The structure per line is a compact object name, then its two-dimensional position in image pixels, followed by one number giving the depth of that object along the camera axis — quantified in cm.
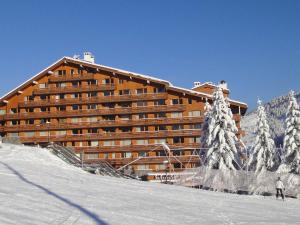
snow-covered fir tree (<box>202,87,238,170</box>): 4147
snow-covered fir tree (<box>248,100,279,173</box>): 4409
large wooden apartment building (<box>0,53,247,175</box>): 6053
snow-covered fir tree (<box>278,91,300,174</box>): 3678
